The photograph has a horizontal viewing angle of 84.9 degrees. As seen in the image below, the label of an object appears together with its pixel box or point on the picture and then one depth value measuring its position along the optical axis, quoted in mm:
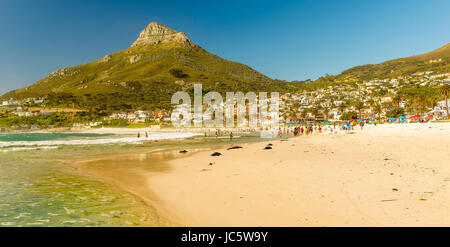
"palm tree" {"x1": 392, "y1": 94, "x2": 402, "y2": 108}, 116738
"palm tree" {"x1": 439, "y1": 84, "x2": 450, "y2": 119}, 85875
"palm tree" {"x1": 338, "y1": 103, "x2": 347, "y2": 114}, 139838
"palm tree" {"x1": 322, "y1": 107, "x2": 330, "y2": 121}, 151438
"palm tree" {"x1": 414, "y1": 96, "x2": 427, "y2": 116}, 107750
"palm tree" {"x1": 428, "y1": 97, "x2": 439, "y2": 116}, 110881
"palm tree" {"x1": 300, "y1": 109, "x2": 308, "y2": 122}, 141900
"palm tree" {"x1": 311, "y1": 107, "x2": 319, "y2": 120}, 153388
